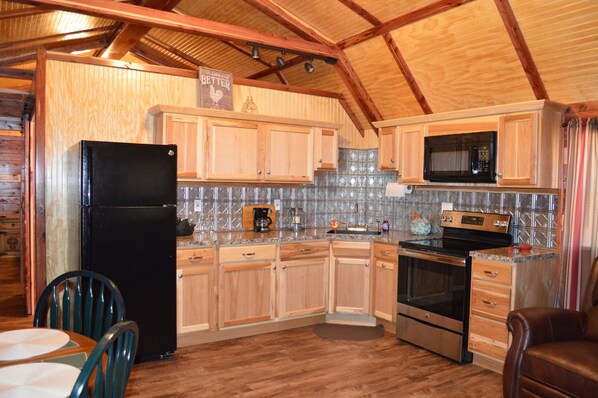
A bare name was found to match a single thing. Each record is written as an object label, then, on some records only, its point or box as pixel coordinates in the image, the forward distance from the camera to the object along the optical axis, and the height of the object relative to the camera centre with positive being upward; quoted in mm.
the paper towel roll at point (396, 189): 5086 -55
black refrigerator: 3434 -374
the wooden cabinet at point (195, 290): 3948 -928
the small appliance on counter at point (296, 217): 5062 -386
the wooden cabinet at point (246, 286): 4168 -944
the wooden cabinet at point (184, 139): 4125 +355
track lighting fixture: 4474 +1253
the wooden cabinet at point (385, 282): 4426 -925
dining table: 1419 -629
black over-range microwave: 3910 +243
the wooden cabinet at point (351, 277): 4645 -919
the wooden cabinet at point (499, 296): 3459 -817
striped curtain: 3525 -179
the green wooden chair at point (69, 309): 2221 -631
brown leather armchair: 2543 -928
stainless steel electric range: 3771 -806
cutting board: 4895 -375
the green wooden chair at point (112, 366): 1266 -549
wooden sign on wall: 4508 +871
